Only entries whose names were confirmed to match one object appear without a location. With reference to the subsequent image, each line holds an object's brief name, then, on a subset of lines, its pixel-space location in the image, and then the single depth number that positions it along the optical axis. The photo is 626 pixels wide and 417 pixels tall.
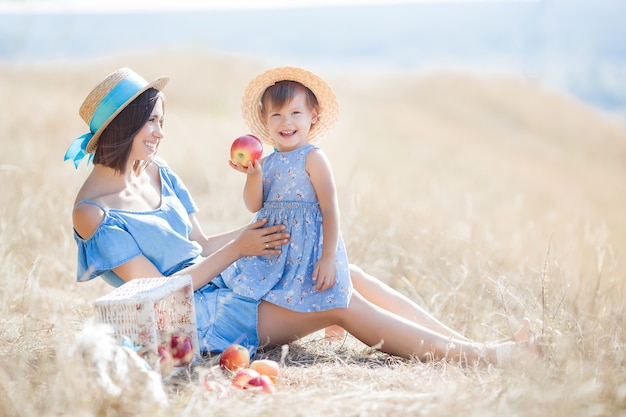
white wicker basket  2.75
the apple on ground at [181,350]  2.96
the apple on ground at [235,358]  2.95
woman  3.14
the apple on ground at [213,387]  2.61
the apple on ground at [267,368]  2.82
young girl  3.16
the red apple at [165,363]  2.72
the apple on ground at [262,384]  2.62
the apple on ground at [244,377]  2.65
